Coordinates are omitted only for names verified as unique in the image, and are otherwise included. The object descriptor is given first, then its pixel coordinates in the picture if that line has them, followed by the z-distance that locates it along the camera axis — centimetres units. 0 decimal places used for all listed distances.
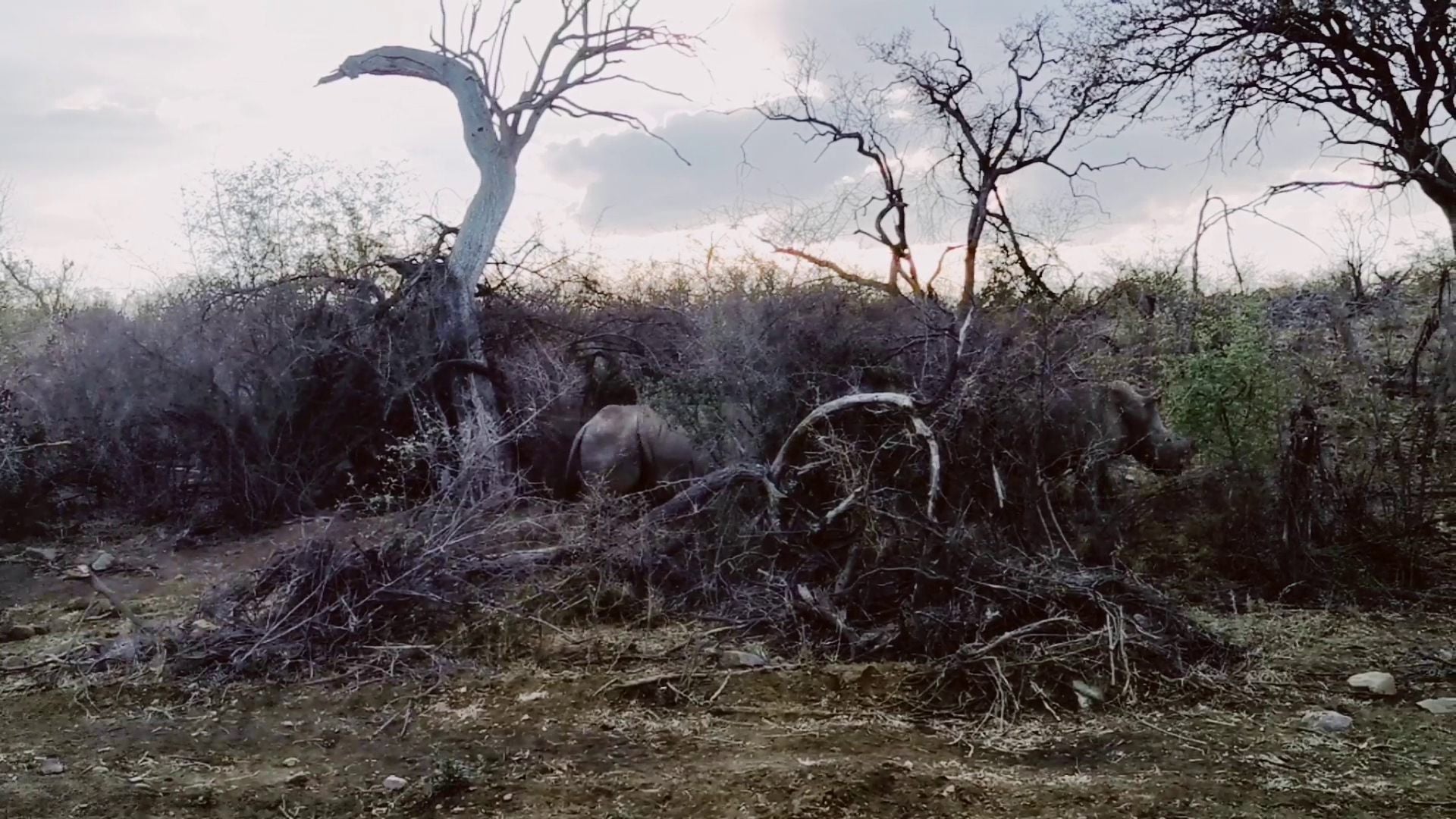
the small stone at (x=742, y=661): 548
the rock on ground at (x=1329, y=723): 461
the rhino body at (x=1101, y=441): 696
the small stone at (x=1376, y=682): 504
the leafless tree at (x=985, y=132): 1303
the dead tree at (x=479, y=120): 1050
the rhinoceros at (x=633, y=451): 861
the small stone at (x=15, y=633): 663
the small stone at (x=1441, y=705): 478
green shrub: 702
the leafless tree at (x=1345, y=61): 955
